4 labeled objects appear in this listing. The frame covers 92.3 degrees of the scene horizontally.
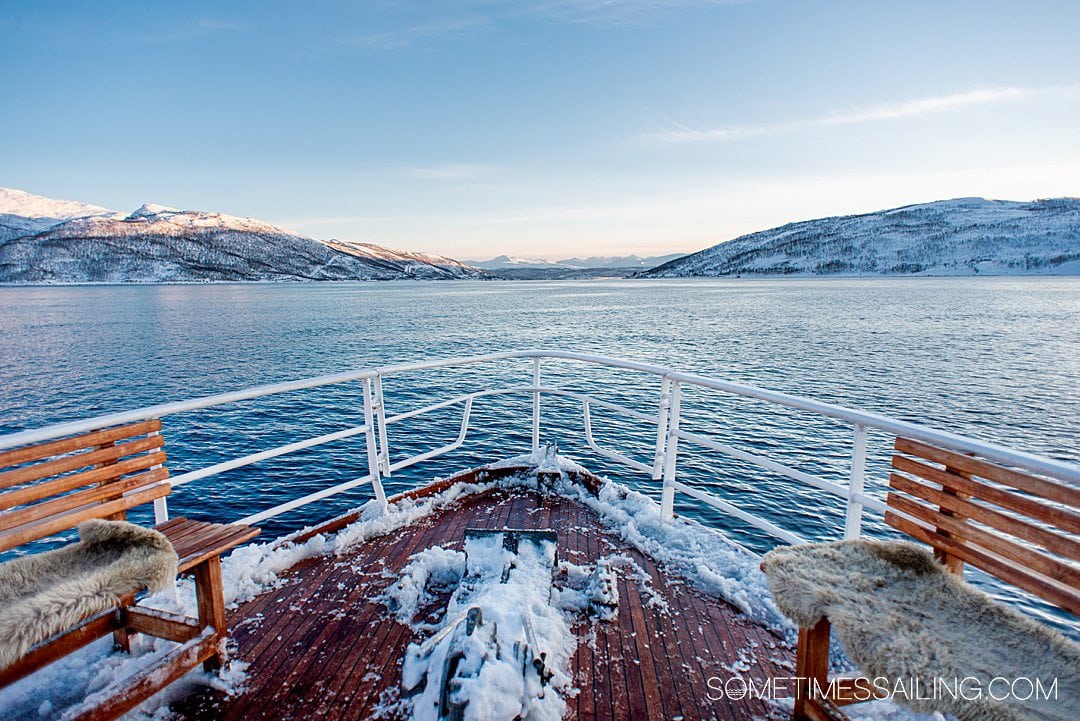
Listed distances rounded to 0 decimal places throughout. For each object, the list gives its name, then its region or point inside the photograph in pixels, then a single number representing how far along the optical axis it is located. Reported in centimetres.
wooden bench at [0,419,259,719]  230
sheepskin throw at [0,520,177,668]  191
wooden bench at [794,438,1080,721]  193
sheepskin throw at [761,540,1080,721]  168
